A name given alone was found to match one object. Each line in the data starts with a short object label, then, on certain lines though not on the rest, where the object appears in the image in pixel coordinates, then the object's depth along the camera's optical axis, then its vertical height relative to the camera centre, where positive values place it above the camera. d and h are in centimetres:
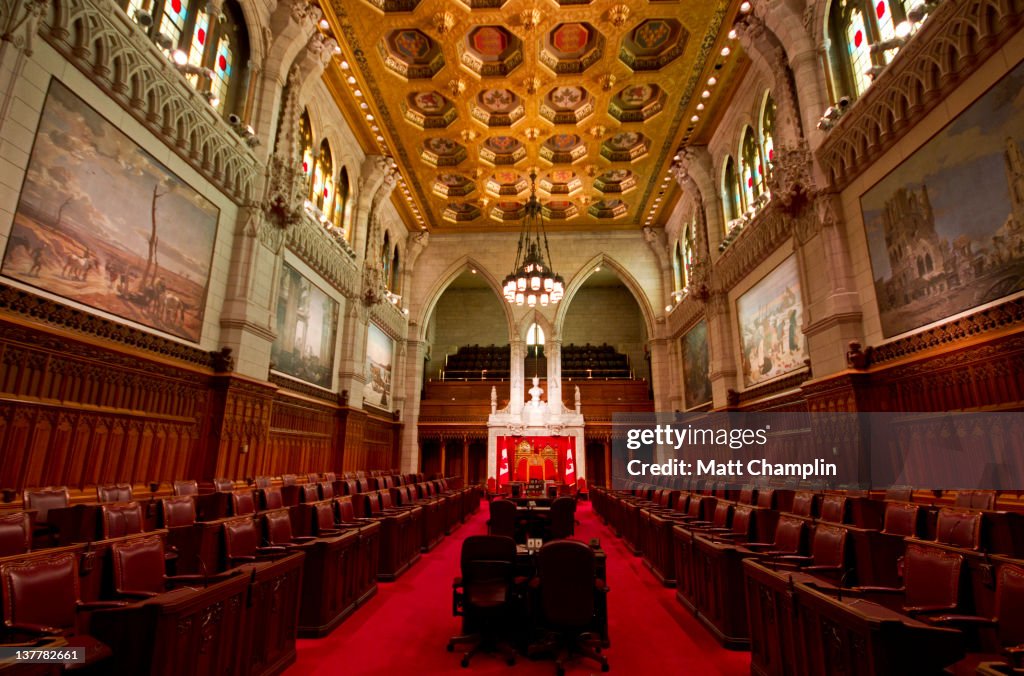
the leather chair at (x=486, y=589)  403 -112
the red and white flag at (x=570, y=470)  1891 -56
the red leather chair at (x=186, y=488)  655 -49
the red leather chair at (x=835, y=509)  541 -56
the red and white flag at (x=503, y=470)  1816 -55
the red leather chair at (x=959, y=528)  377 -54
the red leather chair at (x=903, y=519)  455 -57
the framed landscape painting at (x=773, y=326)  988 +288
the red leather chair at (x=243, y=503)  565 -59
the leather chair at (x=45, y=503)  413 -51
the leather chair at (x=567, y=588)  371 -99
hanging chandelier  1259 +433
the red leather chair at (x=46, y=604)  227 -76
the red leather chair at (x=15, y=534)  300 -52
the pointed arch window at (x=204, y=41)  743 +688
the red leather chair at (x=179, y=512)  475 -59
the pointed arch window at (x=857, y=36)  766 +690
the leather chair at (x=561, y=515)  835 -100
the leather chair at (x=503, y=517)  745 -93
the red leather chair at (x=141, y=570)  297 -73
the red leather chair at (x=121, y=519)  396 -56
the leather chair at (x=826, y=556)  369 -75
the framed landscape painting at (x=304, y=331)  1093 +293
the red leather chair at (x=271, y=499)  638 -60
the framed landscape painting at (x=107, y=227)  561 +293
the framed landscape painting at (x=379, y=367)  1661 +301
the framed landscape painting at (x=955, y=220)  540 +301
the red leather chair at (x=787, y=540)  438 -73
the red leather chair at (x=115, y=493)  550 -47
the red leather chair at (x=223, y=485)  732 -49
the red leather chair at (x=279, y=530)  451 -71
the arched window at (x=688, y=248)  1684 +726
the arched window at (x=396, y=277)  1997 +710
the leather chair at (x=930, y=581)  282 -73
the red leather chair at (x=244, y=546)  389 -76
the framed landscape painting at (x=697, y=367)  1535 +292
